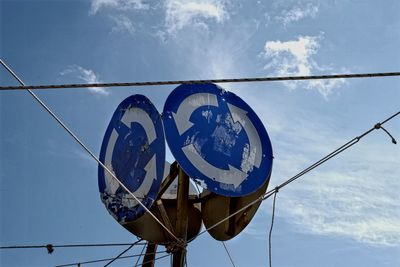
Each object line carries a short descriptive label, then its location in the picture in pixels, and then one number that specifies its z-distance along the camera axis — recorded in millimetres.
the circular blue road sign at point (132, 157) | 10469
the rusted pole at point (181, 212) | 10245
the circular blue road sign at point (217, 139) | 9844
